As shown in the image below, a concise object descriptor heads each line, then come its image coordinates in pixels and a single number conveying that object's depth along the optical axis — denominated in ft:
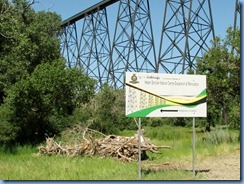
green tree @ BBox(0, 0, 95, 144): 54.34
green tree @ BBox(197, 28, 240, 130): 46.70
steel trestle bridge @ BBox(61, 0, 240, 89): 65.00
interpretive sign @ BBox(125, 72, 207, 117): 24.68
